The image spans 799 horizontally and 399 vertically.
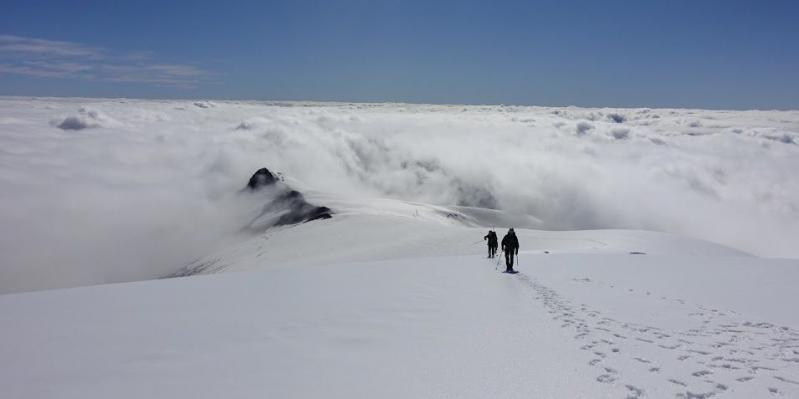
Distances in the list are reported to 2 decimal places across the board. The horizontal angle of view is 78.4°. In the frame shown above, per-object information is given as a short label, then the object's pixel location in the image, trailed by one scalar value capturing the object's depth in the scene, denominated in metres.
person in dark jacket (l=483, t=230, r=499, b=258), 29.88
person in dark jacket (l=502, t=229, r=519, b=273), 23.45
